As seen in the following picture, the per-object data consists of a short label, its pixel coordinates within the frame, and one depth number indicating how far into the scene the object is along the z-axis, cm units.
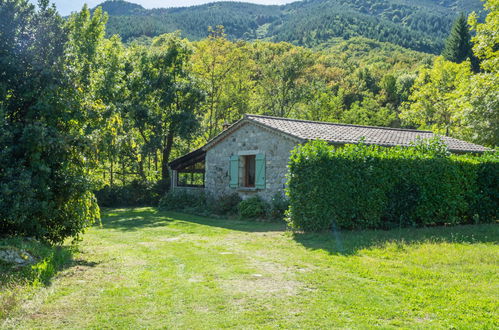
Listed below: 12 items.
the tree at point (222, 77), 2992
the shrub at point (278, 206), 1498
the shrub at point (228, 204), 1711
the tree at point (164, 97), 2389
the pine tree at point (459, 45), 4381
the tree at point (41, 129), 746
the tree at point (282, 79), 3347
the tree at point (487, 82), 1914
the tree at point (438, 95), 3203
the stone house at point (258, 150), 1554
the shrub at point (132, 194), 2269
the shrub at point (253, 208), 1573
